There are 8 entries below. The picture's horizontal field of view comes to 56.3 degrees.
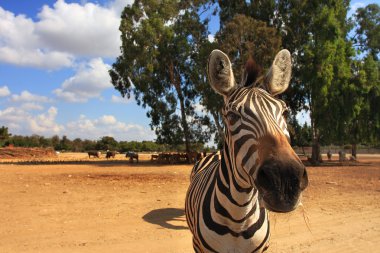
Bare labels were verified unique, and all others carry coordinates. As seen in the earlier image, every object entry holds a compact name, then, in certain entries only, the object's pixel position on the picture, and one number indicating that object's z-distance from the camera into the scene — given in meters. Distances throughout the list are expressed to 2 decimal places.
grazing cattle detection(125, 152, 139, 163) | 34.75
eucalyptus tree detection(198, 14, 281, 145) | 28.75
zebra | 1.93
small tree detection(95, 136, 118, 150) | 86.00
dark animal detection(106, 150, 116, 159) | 47.05
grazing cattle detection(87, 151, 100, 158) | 48.60
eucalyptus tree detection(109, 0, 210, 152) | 34.44
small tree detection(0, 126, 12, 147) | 65.61
